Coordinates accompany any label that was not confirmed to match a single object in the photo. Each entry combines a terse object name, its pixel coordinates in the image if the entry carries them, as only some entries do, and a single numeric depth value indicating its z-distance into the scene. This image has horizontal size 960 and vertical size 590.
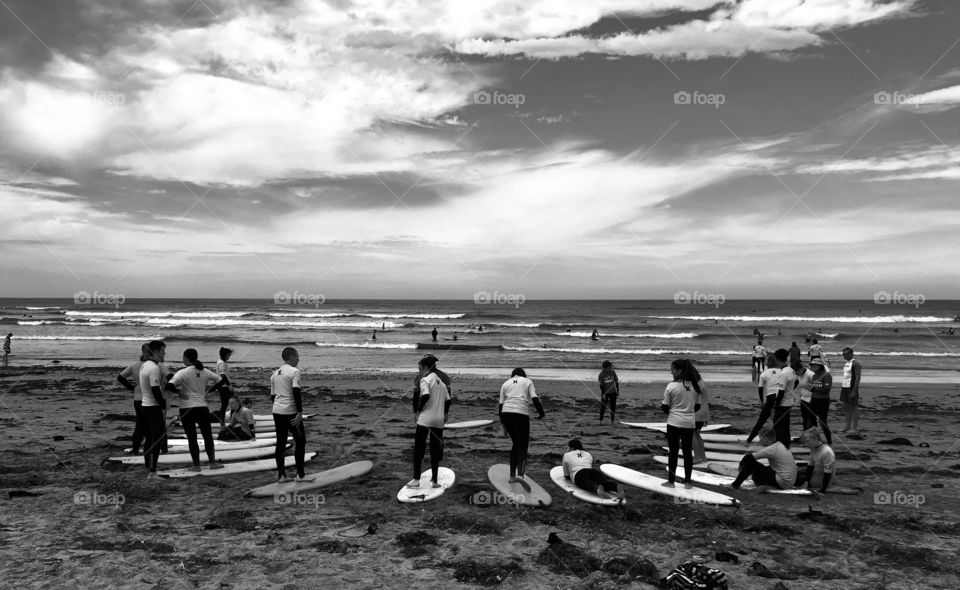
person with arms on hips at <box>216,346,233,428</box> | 11.42
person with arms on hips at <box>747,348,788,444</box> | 9.73
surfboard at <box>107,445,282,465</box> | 9.55
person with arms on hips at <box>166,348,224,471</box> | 8.51
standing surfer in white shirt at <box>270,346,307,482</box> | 7.87
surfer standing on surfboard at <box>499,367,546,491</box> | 8.26
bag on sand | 4.93
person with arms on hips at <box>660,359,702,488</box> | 8.04
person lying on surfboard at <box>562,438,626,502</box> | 7.83
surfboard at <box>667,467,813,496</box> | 8.50
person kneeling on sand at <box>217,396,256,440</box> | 11.63
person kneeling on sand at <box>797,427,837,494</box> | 8.30
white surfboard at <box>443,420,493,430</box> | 13.82
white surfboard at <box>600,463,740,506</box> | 7.75
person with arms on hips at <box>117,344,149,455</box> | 8.83
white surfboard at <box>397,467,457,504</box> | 7.84
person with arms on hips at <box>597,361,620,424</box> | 14.56
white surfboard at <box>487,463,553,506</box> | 7.73
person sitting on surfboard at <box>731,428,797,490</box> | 8.37
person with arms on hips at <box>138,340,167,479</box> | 8.34
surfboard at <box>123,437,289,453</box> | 10.88
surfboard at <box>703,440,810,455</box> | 11.25
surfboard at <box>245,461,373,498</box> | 7.99
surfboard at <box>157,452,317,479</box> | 8.94
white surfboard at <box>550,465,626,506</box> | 7.62
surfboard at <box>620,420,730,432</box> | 13.97
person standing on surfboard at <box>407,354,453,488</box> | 7.80
